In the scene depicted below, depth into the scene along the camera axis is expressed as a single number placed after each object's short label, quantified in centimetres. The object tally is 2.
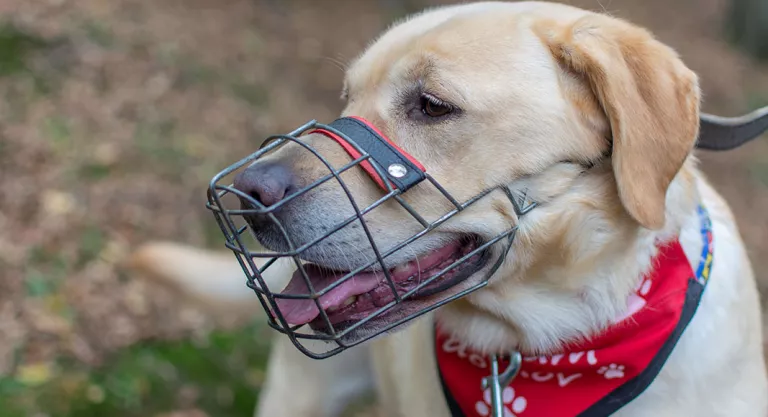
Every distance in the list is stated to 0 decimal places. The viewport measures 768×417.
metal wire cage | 61
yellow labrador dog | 65
